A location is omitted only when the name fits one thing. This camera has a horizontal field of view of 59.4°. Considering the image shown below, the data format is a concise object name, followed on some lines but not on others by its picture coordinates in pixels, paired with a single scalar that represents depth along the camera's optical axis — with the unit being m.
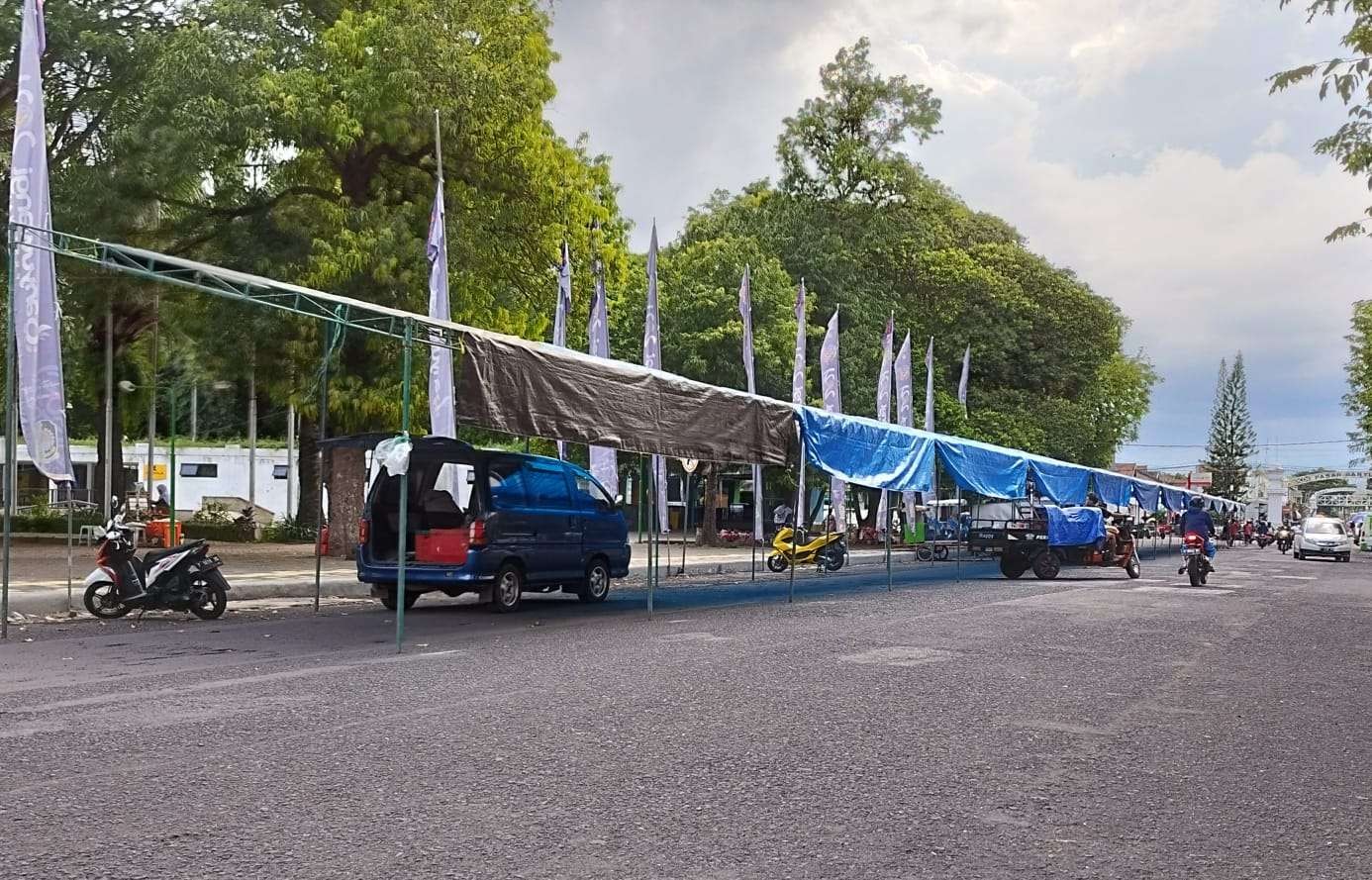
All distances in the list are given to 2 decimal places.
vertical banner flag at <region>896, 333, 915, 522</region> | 36.84
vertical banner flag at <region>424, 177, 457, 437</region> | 17.48
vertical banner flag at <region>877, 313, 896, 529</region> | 36.09
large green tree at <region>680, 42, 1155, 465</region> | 44.19
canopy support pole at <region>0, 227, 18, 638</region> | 11.09
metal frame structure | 10.52
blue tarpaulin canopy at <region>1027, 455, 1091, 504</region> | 26.31
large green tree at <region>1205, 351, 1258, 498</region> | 107.31
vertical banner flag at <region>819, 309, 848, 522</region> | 33.41
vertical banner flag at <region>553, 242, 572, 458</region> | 24.41
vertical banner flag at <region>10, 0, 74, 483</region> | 13.92
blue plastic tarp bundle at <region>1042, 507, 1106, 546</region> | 25.09
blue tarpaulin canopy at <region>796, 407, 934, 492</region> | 17.64
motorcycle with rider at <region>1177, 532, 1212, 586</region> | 22.20
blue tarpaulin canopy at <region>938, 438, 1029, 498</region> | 21.70
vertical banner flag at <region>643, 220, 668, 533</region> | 28.44
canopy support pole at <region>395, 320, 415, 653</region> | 10.66
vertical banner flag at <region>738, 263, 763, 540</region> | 31.59
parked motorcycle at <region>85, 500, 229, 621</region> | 12.95
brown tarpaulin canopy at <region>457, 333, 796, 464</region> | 11.65
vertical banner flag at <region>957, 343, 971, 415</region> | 43.19
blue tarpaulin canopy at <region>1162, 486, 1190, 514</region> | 43.84
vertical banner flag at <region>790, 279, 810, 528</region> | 32.88
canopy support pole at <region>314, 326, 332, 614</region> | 13.38
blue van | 13.44
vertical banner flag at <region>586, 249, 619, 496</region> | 24.62
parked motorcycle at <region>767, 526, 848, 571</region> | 25.91
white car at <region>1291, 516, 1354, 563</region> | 42.04
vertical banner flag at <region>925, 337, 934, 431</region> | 40.75
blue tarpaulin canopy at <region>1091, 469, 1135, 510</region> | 31.80
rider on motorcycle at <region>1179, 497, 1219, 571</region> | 22.22
